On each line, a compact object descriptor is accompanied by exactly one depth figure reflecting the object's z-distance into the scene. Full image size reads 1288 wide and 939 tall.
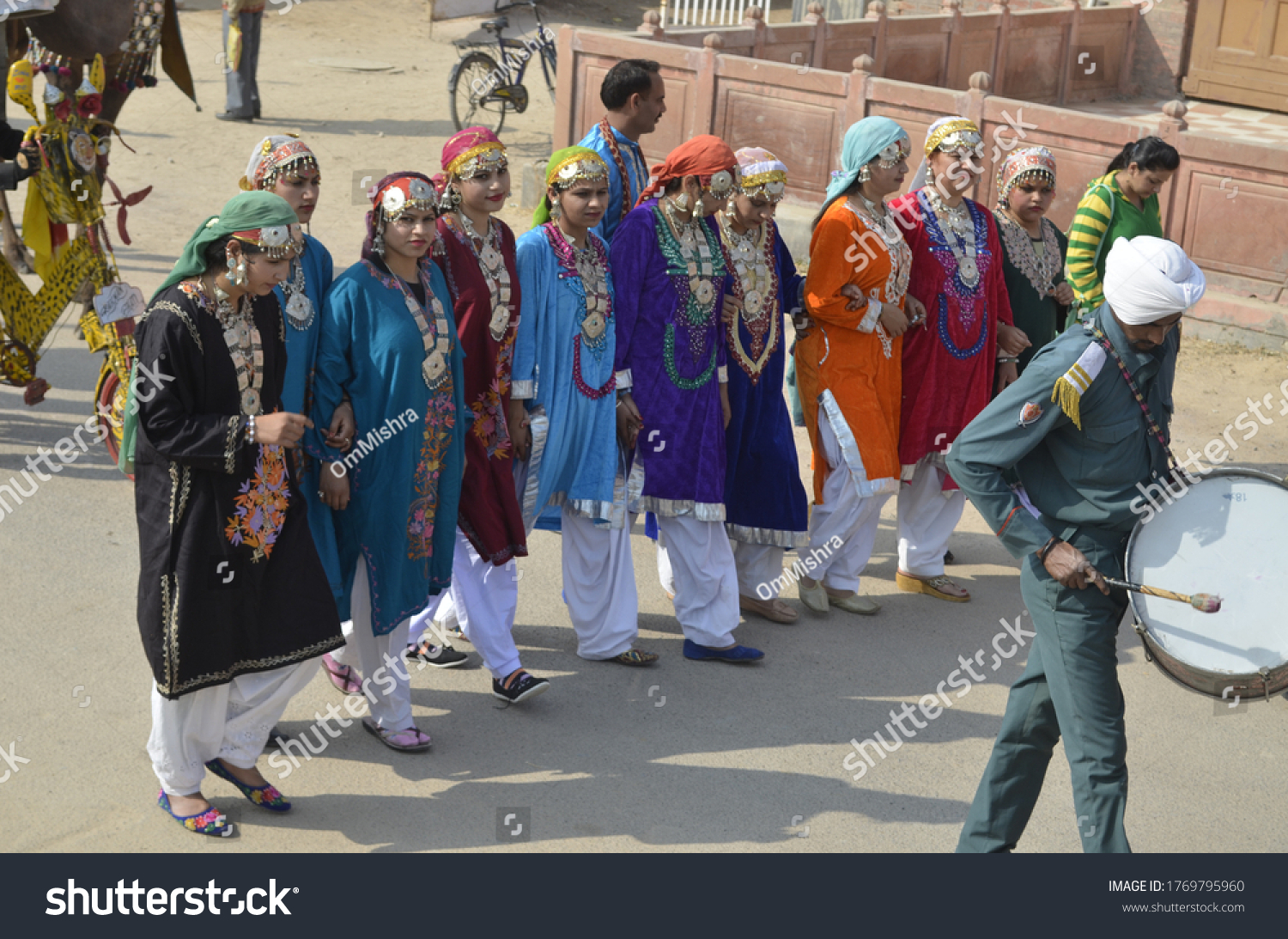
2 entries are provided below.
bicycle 13.47
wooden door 15.53
